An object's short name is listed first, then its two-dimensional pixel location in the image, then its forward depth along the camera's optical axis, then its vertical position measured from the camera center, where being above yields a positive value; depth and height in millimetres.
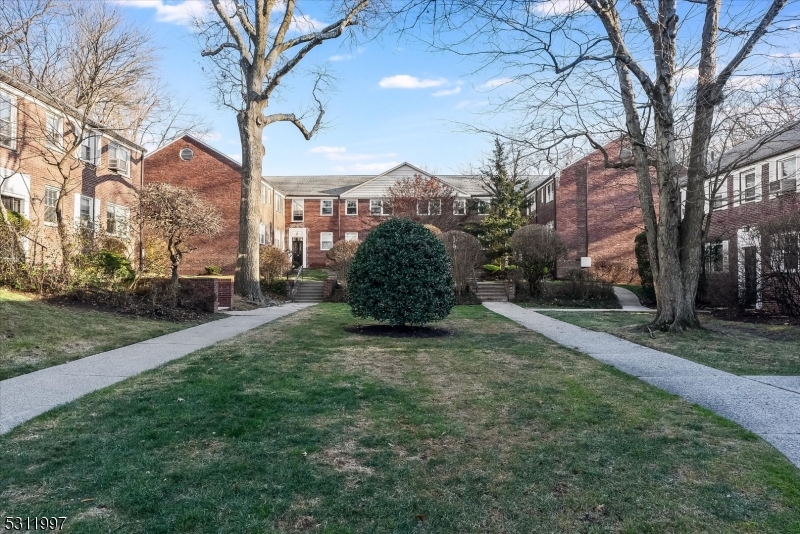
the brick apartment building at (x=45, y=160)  16062 +3459
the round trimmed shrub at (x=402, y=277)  10336 -280
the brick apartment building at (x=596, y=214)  29969 +2824
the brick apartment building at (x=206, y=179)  29250 +4693
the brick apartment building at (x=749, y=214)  14453 +1663
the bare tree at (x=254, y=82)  17922 +6249
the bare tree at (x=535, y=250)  21938 +565
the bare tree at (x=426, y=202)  33250 +3882
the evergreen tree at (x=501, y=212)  29812 +2960
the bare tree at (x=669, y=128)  10078 +2838
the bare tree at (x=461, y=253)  22516 +447
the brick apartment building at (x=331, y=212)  37469 +3688
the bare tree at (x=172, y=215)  13781 +1291
